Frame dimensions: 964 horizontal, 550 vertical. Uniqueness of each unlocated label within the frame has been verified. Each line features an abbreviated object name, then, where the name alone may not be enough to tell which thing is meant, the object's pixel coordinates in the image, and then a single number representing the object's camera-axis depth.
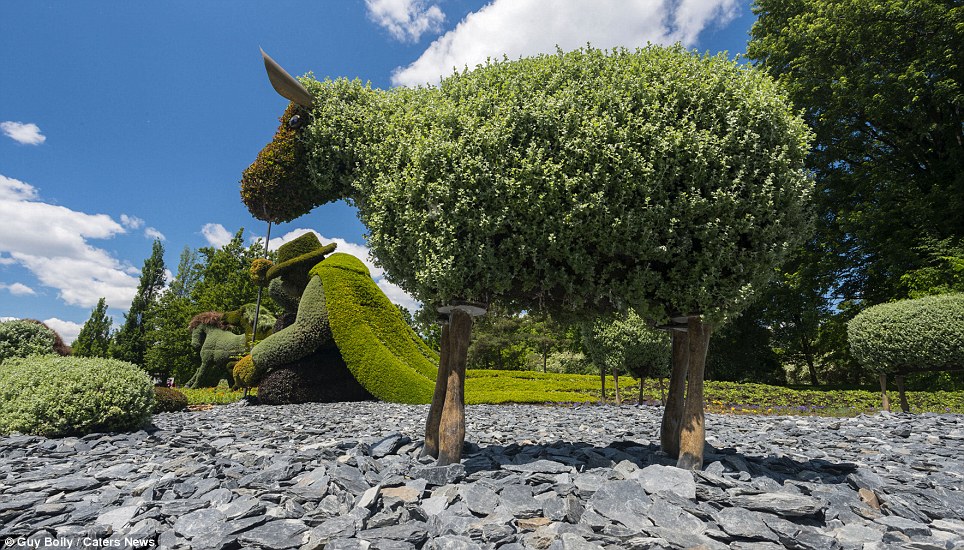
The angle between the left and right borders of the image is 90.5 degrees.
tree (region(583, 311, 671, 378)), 13.38
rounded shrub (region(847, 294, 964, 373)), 10.54
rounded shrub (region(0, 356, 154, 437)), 7.15
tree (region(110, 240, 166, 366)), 33.38
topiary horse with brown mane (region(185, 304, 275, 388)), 21.91
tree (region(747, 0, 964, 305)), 17.64
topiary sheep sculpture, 4.55
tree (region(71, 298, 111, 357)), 33.31
